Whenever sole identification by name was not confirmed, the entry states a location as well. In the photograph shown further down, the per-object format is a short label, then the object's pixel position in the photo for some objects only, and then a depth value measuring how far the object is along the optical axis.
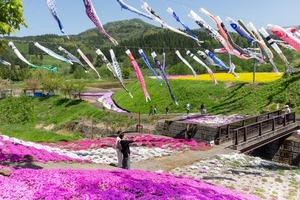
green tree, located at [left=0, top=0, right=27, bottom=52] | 9.28
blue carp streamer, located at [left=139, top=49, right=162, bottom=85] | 17.95
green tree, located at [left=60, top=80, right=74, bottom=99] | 58.25
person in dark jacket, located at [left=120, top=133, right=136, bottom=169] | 11.72
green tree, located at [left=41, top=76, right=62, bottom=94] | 62.78
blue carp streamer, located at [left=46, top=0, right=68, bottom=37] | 10.38
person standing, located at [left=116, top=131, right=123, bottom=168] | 11.87
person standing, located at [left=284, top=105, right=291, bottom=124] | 23.92
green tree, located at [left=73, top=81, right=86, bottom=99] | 57.44
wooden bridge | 19.00
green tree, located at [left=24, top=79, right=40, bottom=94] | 70.94
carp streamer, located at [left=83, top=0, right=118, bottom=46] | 11.27
